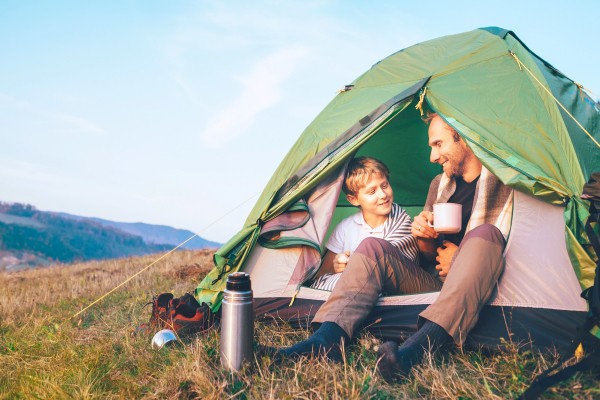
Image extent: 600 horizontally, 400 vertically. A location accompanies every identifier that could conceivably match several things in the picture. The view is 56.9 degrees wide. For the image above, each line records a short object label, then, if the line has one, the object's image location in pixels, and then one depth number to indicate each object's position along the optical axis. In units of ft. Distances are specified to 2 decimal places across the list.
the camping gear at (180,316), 10.86
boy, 12.01
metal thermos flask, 7.91
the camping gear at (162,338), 9.95
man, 8.61
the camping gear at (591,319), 7.63
